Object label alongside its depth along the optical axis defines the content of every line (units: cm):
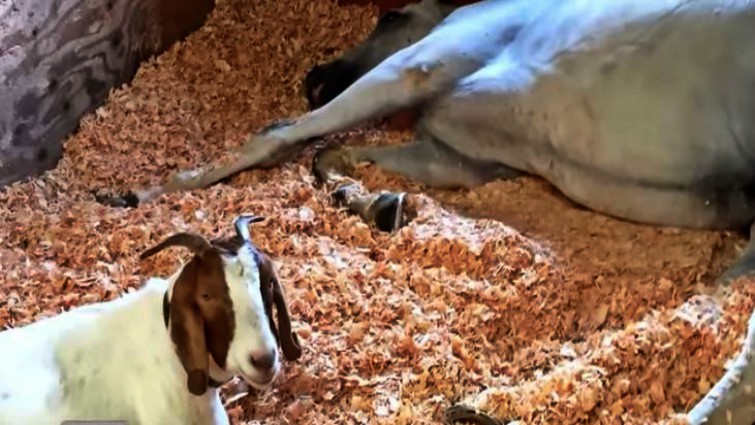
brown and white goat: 190
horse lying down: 283
